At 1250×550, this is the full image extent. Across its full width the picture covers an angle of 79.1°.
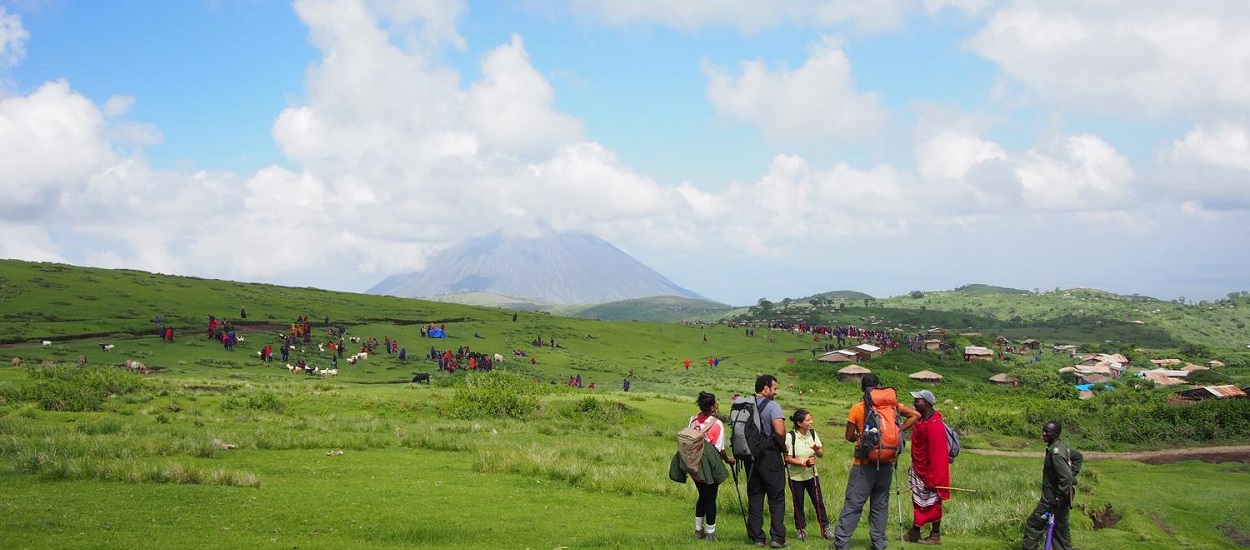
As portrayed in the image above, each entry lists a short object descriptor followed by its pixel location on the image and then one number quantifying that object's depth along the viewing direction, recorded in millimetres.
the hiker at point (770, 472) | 10469
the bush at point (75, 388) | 24734
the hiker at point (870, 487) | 10477
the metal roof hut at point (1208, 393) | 43031
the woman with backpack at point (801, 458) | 11562
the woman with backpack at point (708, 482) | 10578
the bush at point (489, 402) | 30030
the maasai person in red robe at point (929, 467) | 11445
